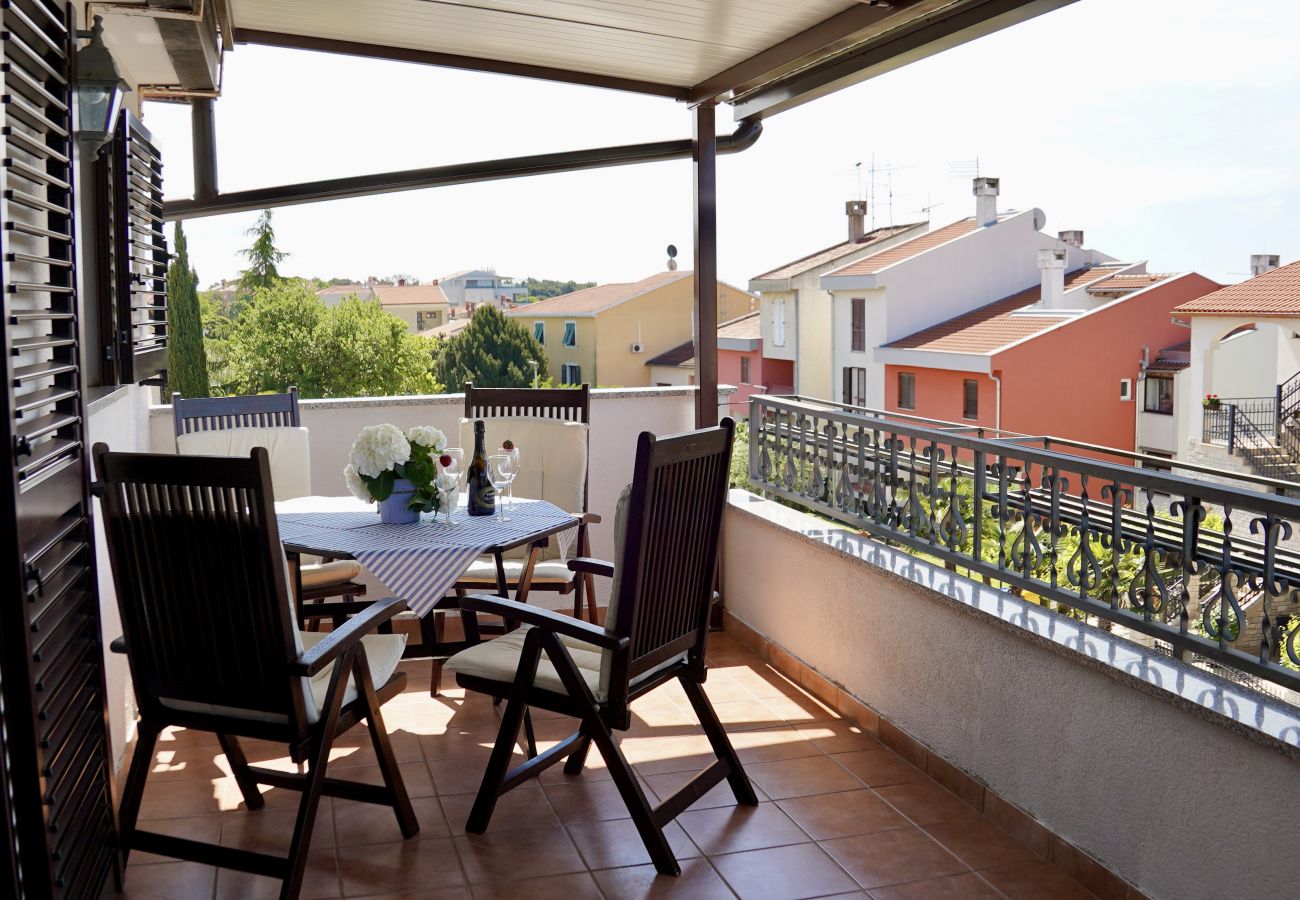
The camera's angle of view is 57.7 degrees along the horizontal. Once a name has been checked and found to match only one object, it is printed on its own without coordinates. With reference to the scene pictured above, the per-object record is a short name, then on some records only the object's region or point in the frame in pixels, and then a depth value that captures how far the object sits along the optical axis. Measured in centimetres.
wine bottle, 372
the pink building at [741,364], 2433
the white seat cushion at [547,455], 457
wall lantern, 277
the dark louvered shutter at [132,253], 348
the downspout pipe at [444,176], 525
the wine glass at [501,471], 370
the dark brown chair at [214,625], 249
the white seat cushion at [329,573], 420
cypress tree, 1373
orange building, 2077
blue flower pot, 358
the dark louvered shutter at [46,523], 192
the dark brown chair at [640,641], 277
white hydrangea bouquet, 351
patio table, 318
